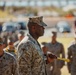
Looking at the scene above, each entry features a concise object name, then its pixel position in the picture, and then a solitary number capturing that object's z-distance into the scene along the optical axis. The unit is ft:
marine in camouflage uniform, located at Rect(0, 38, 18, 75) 25.52
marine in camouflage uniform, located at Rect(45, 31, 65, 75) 42.10
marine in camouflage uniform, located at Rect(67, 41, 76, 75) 37.98
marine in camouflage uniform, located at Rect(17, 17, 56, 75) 20.48
